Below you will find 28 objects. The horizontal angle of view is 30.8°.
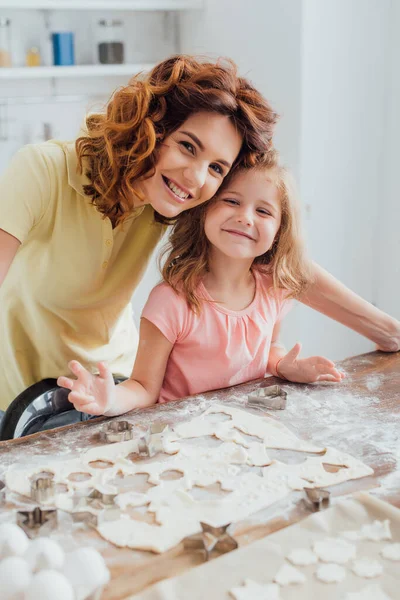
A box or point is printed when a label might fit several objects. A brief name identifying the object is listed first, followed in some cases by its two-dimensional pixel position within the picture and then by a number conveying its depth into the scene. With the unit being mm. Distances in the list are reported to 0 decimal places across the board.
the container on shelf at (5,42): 2609
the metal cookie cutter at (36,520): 883
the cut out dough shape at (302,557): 813
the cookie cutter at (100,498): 946
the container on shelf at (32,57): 2668
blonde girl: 1382
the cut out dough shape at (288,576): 787
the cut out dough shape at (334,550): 821
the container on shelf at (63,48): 2662
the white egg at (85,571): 746
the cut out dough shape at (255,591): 765
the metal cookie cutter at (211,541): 844
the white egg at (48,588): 702
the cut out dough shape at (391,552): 828
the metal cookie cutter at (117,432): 1120
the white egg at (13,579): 714
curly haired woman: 1301
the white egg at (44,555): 747
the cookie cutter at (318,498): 933
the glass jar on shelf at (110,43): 2766
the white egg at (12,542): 770
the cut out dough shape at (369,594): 765
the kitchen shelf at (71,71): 2561
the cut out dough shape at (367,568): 800
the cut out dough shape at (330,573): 793
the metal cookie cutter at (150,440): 1078
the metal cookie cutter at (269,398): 1270
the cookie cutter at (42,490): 955
